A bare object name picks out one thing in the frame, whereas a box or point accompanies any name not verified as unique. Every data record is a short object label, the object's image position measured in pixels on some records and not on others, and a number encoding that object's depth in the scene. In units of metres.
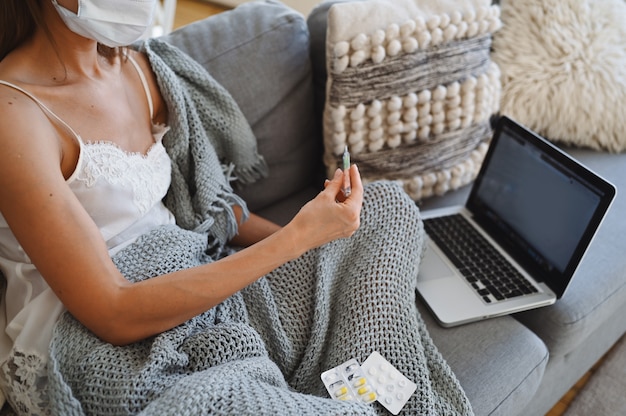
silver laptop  1.08
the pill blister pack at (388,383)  0.89
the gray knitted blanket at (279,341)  0.78
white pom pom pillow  1.20
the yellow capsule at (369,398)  0.88
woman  0.77
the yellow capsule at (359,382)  0.89
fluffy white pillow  1.44
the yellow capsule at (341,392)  0.88
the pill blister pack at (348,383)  0.88
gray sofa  1.05
